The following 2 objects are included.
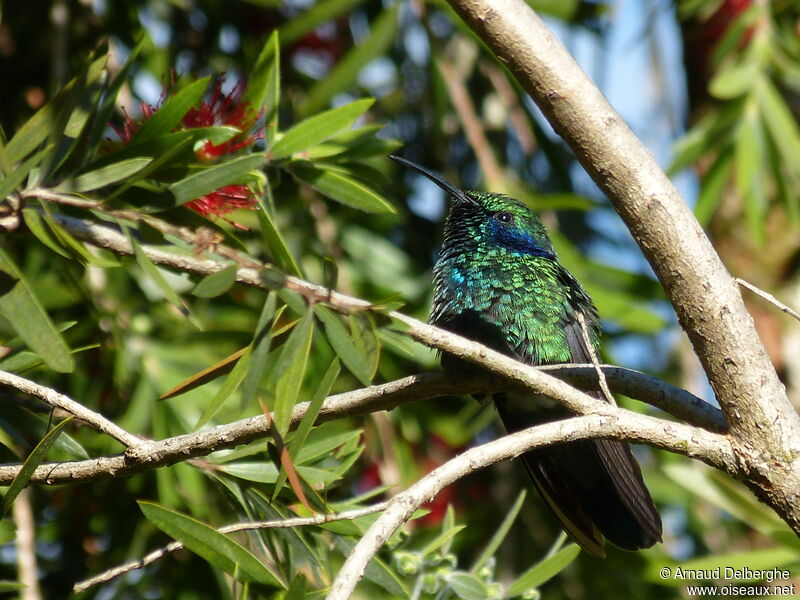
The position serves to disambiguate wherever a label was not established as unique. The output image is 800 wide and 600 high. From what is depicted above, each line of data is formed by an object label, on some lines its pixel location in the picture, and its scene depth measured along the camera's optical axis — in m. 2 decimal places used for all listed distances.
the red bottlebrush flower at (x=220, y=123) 4.13
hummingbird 5.09
